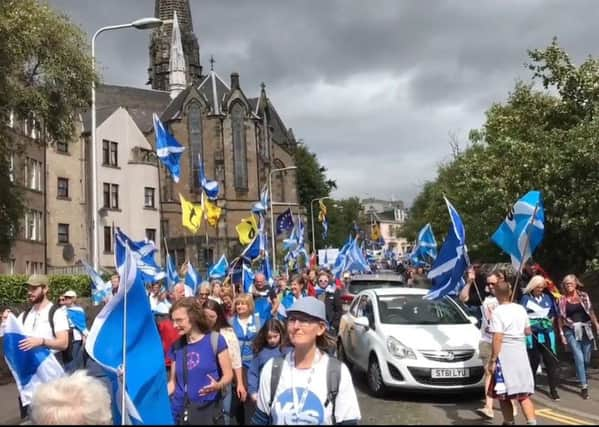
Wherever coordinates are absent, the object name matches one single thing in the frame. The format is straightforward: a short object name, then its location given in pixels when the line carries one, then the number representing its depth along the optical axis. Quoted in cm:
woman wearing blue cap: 351
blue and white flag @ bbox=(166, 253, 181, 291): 1902
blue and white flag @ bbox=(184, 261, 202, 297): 1592
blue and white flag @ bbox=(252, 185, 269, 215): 3170
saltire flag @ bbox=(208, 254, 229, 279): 2016
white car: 906
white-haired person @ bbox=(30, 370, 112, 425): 310
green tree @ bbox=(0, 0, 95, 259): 1830
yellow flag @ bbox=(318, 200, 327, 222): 5590
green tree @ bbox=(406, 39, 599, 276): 1334
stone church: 5850
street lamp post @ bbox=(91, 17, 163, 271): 1988
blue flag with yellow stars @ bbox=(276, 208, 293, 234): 3312
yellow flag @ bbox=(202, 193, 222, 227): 2658
